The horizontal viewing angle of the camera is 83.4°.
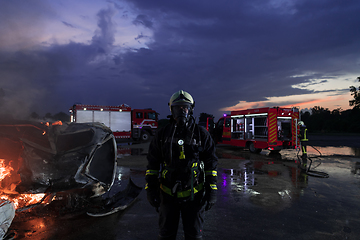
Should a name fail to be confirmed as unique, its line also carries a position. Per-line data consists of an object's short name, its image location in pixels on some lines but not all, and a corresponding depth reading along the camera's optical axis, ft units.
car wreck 10.56
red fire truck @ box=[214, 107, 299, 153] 35.73
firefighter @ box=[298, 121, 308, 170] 31.63
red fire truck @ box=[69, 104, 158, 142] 53.53
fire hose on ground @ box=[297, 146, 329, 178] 21.70
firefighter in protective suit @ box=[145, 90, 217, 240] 6.95
